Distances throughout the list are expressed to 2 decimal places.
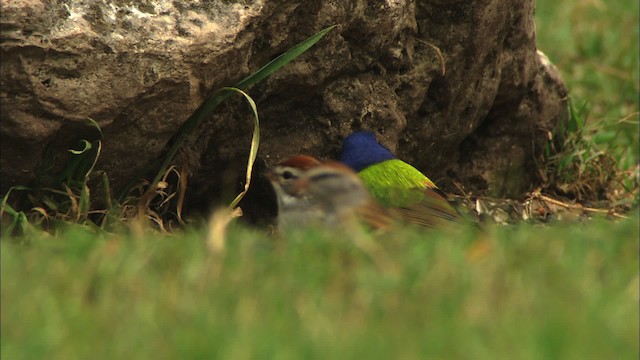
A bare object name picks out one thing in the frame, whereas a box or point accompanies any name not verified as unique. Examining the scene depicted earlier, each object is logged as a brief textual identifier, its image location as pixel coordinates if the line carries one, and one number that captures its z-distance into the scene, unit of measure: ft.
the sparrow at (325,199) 30.68
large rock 32.73
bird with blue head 34.94
